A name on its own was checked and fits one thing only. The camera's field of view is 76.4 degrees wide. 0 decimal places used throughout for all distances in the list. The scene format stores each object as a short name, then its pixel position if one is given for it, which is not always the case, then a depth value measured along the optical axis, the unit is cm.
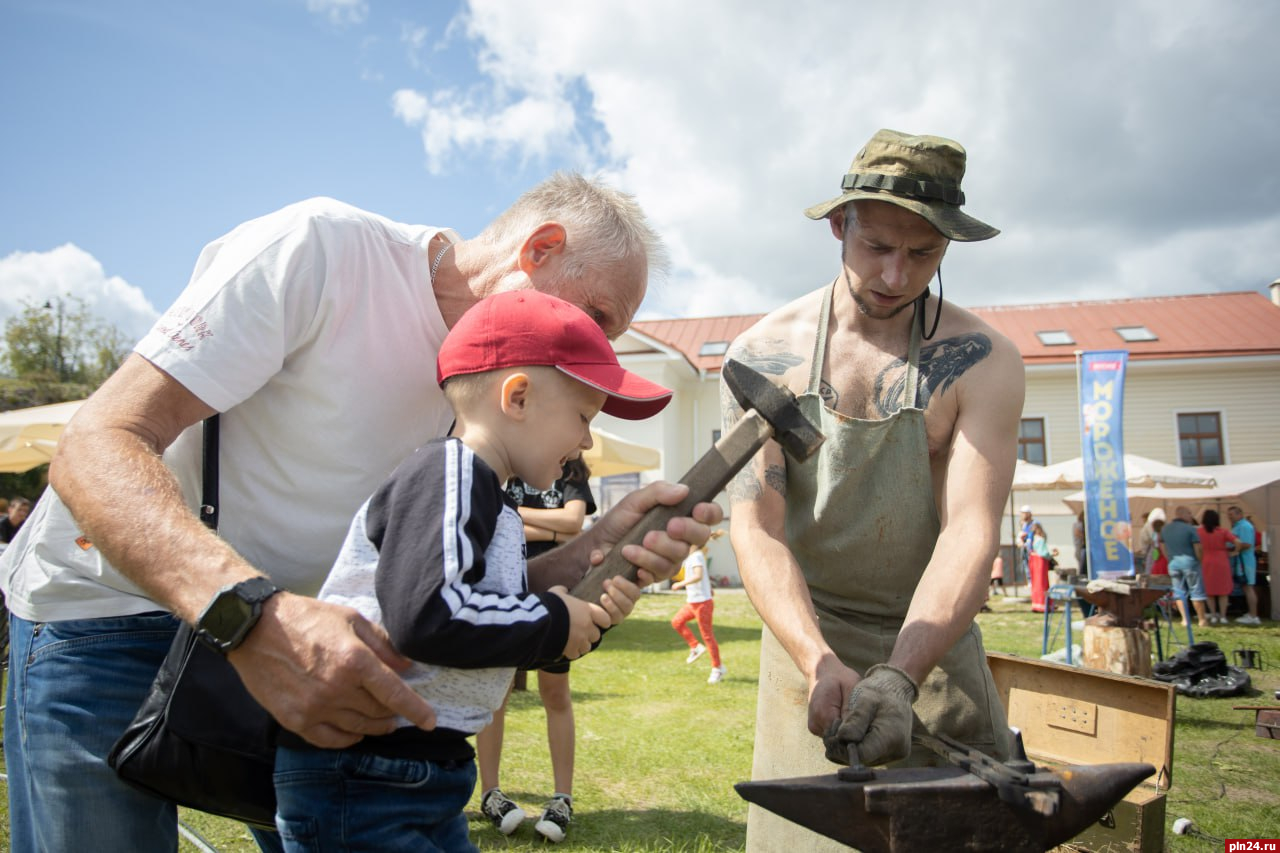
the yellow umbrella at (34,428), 938
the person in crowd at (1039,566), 1576
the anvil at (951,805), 143
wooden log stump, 709
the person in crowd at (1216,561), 1452
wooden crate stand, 425
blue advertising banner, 1046
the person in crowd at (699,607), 852
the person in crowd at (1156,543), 1550
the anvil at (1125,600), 731
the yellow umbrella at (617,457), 1132
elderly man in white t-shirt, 133
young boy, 134
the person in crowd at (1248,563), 1472
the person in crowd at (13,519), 1202
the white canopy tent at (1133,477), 1598
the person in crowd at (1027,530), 1656
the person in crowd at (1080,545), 1798
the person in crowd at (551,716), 421
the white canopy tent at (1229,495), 1775
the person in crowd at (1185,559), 1370
